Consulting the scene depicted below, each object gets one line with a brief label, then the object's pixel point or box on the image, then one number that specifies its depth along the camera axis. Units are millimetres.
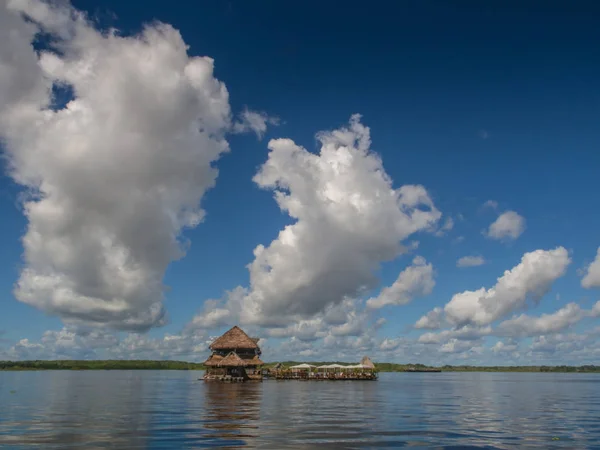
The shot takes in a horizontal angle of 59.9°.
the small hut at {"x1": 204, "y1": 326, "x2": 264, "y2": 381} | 81312
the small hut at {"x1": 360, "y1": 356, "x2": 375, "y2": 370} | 94562
